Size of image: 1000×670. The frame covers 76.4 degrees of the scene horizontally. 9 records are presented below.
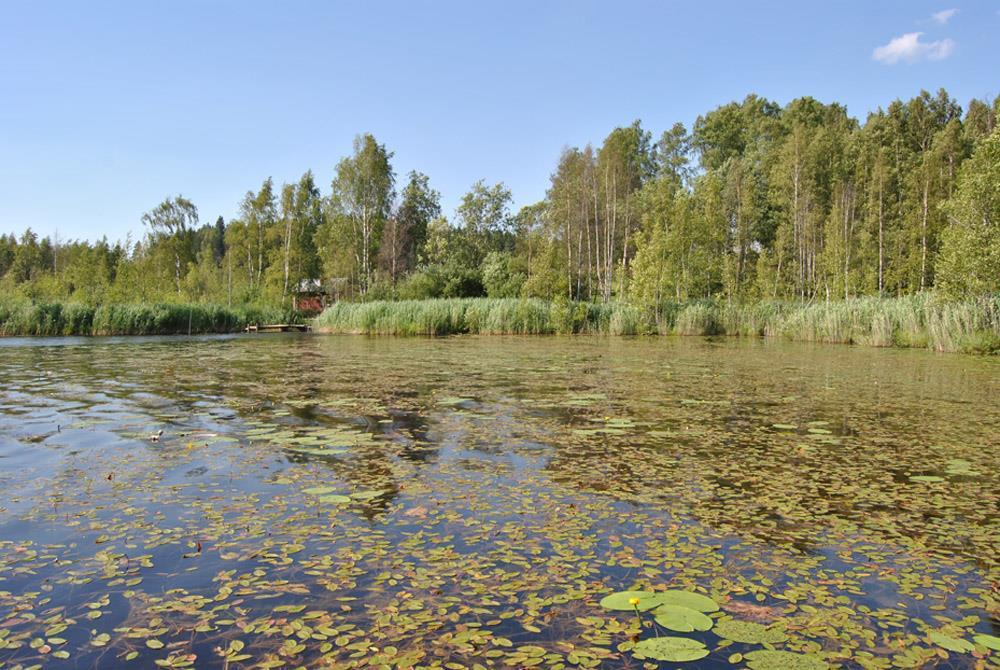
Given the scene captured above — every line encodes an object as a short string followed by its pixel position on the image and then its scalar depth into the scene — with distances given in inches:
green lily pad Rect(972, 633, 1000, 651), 85.1
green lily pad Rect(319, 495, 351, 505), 146.3
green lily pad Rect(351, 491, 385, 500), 150.5
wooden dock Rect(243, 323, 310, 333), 1182.1
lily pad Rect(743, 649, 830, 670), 79.5
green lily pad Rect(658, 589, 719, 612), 95.0
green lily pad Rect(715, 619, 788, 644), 86.5
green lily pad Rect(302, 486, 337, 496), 153.0
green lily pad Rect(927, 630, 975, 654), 84.1
